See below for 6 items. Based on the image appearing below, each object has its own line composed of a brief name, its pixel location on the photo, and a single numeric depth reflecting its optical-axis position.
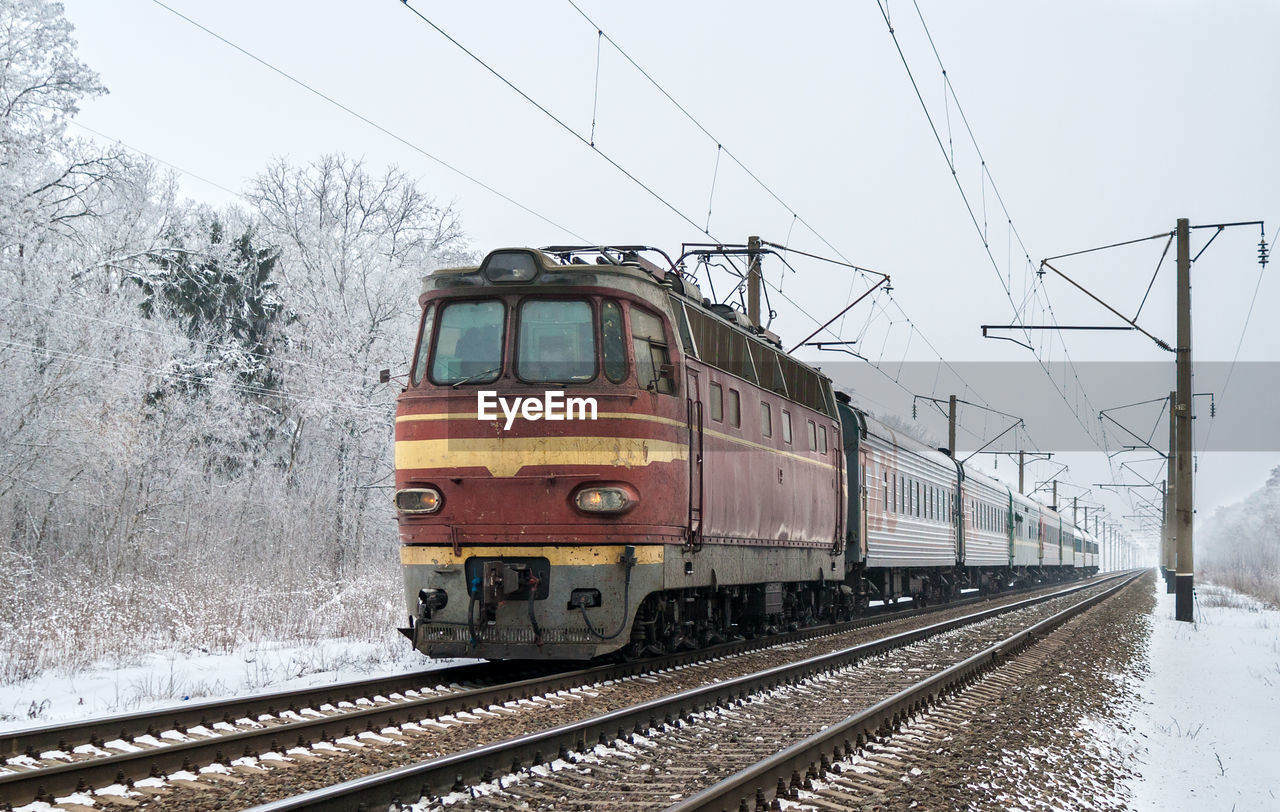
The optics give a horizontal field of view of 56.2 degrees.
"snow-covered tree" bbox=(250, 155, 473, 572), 28.52
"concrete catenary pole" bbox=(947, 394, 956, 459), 42.22
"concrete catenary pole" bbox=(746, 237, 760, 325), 21.39
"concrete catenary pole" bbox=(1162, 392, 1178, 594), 46.17
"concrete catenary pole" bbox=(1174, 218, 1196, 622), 22.17
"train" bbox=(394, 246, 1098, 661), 10.12
